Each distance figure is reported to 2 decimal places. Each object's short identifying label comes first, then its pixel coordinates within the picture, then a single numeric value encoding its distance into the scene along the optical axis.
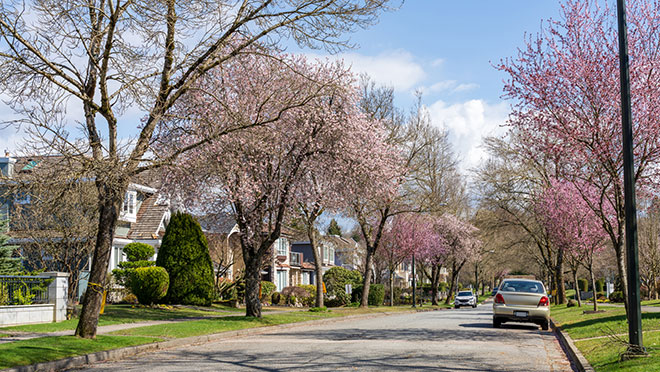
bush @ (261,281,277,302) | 44.30
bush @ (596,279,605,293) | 80.72
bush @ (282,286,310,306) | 46.59
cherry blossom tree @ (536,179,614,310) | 31.44
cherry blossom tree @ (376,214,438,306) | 51.62
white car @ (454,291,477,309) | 55.47
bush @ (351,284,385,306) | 47.54
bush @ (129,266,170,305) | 30.05
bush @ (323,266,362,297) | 49.94
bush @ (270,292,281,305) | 46.09
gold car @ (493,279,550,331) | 21.86
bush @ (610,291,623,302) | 48.94
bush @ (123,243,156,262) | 35.38
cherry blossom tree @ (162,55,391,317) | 22.25
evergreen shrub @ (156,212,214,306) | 32.69
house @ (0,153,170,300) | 13.38
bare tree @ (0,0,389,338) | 13.35
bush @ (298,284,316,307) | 46.88
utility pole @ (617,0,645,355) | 10.64
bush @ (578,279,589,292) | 91.06
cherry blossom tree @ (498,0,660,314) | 17.59
